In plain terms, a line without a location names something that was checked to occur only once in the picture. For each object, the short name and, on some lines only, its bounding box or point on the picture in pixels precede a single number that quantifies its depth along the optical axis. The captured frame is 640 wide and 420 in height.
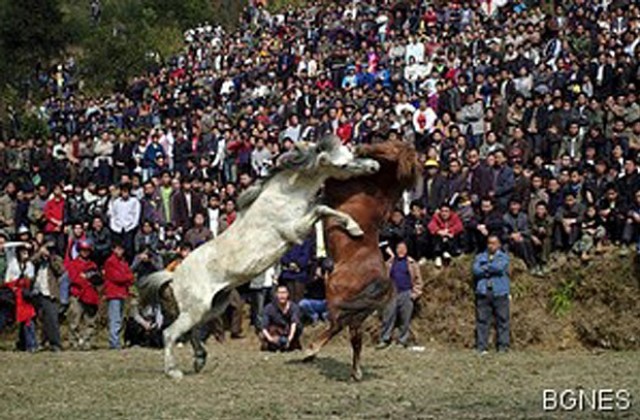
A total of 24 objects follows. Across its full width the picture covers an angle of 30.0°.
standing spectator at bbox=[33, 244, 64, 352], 19.20
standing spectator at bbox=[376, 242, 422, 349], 17.84
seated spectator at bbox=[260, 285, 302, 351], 17.64
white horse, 12.46
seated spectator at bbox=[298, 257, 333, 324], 18.66
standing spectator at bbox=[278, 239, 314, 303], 18.61
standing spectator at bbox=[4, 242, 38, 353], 19.12
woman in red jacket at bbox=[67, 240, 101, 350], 19.47
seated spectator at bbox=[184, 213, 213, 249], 19.14
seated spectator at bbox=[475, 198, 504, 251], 17.81
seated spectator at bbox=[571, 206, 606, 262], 17.64
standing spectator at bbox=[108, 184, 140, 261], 20.72
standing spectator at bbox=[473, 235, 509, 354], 17.12
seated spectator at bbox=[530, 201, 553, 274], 17.92
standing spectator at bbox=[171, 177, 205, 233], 21.02
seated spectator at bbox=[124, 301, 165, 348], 19.17
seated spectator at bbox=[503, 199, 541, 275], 17.98
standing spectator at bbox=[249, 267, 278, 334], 19.00
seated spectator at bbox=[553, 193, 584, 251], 17.70
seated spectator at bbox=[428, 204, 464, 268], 18.41
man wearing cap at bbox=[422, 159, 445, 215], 19.22
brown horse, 12.65
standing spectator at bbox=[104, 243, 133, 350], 19.19
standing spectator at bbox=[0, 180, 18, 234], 22.45
